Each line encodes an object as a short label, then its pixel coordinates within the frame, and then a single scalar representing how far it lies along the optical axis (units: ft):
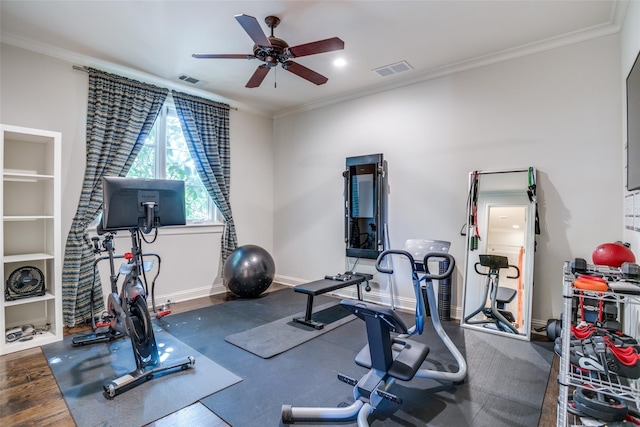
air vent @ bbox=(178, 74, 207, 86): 13.67
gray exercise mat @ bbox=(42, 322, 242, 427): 6.74
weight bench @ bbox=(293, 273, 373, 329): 11.73
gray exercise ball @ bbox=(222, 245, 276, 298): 14.51
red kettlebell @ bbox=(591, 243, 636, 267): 7.15
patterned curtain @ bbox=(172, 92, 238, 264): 15.10
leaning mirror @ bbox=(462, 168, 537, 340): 10.89
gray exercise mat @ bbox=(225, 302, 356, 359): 9.84
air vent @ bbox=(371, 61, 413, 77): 12.55
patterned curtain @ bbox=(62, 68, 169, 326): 11.48
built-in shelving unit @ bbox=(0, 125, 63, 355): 10.04
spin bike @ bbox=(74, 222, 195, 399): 7.90
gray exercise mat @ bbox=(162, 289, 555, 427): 6.67
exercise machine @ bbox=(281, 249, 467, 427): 6.31
